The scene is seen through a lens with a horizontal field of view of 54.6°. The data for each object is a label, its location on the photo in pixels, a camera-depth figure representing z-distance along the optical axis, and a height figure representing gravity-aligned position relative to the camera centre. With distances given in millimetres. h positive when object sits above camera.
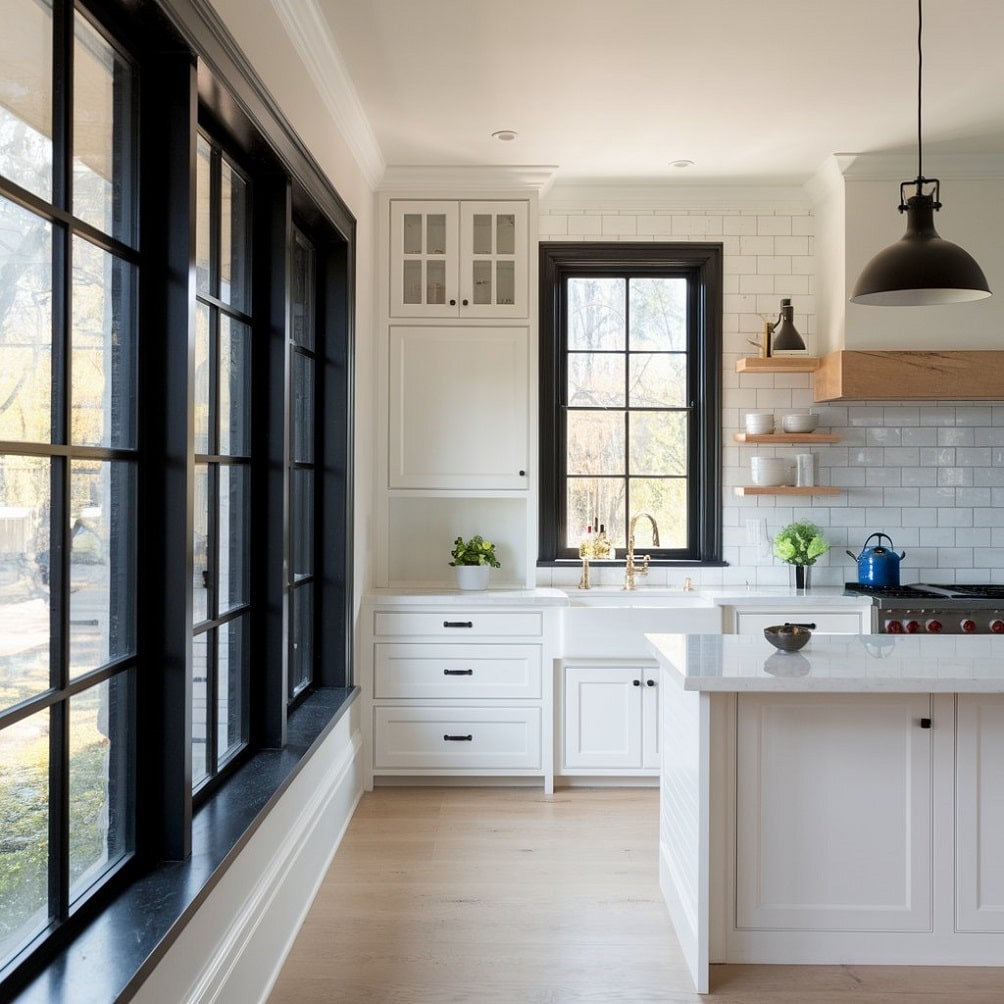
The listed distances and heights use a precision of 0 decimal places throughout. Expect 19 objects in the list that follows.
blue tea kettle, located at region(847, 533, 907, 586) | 4609 -297
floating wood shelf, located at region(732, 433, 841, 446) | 4699 +325
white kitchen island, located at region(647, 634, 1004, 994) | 2738 -905
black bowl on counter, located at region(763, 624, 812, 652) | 2889 -396
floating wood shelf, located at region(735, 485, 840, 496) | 4676 +72
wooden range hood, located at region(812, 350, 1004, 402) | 4418 +591
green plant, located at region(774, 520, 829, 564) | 4699 -195
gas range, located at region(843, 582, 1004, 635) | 4172 -468
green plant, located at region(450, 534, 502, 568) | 4727 -240
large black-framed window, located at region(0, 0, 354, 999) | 1604 +106
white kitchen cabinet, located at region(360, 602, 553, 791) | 4441 -863
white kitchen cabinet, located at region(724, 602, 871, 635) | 4414 -517
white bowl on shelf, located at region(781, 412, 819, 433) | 4738 +401
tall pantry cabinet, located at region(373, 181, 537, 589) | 4688 +750
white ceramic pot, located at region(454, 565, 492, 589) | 4648 -350
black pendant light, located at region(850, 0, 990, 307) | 2637 +658
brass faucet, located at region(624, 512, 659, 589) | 4820 -299
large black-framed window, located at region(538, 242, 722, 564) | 5066 +507
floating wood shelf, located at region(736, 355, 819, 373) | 4746 +690
